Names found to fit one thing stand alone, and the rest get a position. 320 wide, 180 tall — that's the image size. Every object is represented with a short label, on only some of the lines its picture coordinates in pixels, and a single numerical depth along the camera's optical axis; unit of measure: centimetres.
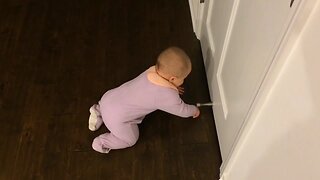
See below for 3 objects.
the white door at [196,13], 163
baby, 126
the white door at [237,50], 84
